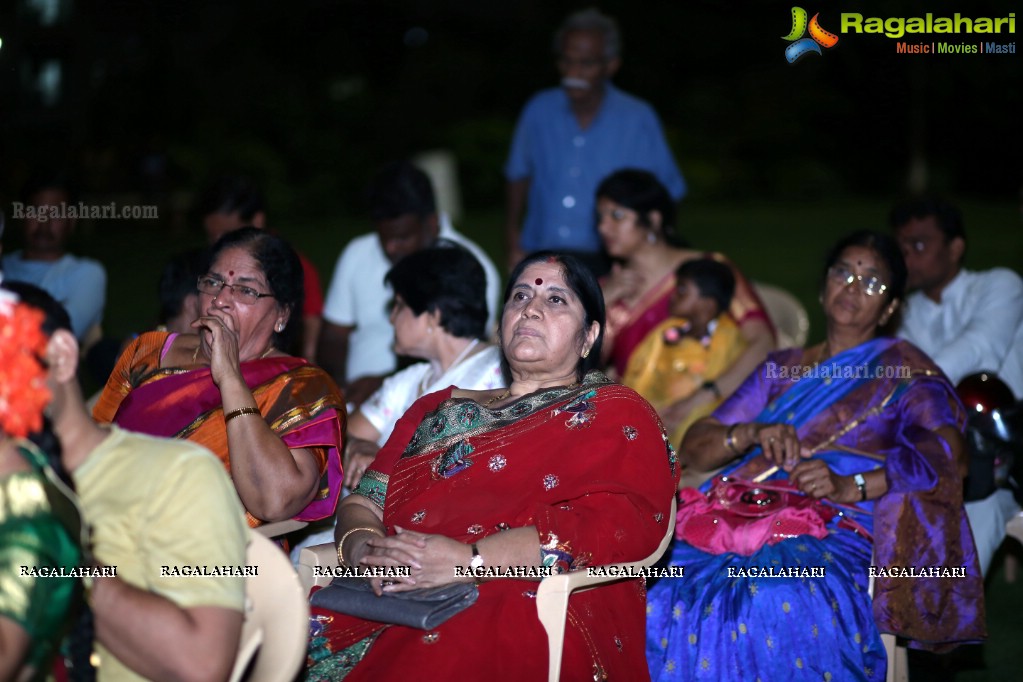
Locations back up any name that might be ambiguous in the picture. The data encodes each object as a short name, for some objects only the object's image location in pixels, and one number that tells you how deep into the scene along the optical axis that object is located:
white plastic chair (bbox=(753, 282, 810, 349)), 5.61
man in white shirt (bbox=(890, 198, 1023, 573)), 4.38
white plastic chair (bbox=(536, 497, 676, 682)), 2.64
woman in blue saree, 3.18
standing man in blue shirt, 6.19
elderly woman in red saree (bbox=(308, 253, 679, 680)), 2.68
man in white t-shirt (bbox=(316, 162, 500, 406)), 5.10
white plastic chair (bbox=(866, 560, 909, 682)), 3.30
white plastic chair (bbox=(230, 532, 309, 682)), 2.26
